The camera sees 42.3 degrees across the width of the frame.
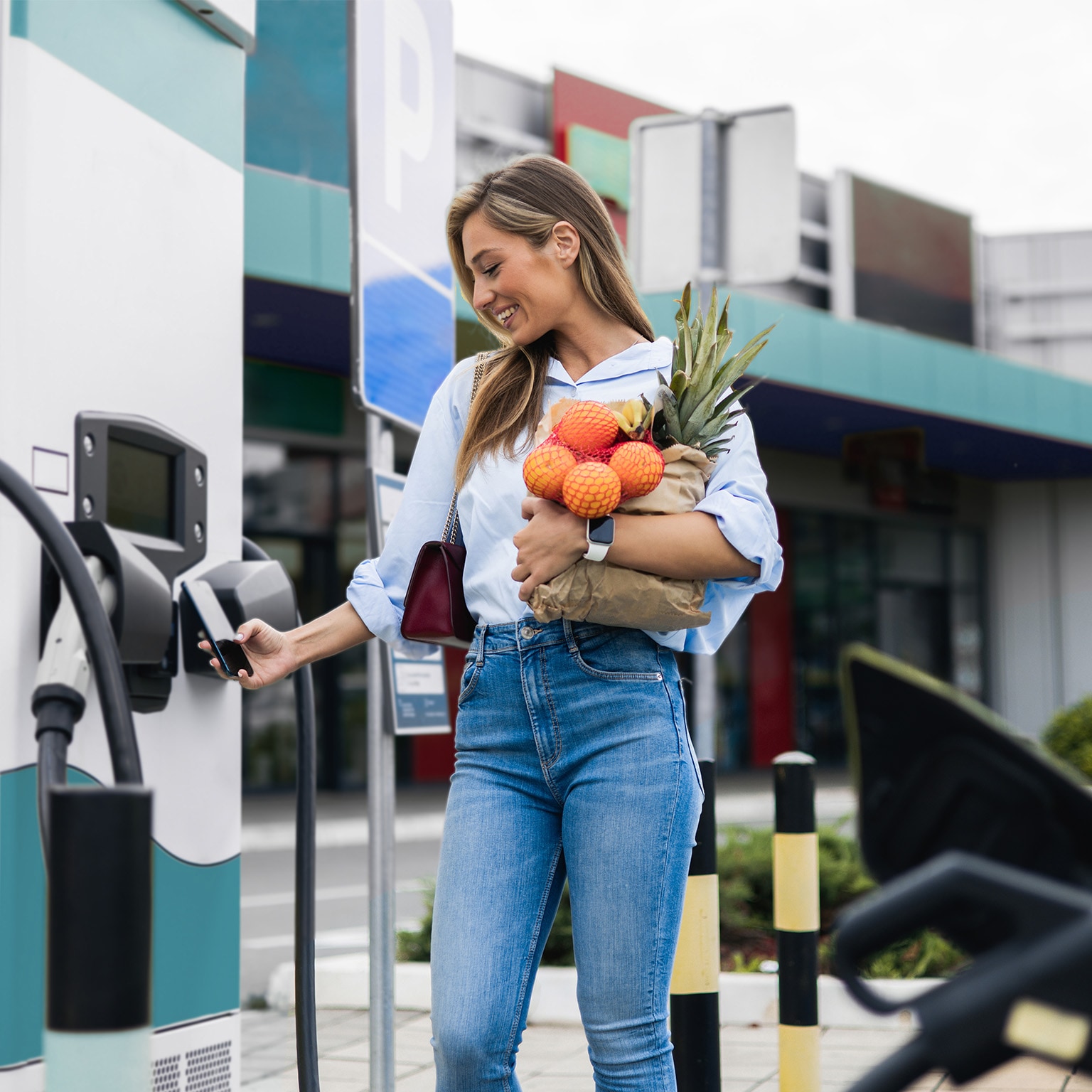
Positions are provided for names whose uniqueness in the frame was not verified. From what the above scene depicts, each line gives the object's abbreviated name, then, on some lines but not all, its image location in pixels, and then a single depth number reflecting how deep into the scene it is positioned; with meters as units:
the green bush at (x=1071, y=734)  12.51
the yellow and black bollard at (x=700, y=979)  2.90
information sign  2.96
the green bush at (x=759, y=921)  5.07
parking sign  2.88
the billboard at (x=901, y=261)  20.78
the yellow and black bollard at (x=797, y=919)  3.10
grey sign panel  4.77
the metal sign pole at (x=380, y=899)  2.91
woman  1.92
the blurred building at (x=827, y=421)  11.47
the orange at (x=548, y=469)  1.90
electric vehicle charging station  1.79
